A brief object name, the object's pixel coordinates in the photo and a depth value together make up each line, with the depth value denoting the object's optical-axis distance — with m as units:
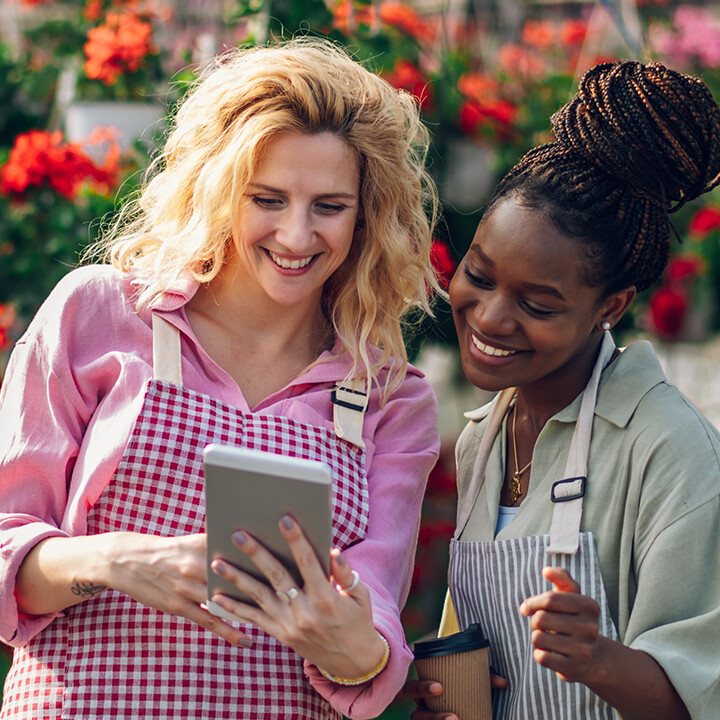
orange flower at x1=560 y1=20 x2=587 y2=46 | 5.60
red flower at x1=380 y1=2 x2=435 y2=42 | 4.61
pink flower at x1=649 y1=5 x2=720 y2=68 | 5.80
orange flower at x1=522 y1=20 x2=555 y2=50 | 5.66
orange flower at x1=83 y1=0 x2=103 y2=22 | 4.29
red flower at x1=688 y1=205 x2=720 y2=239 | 4.87
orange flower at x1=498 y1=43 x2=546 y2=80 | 5.25
